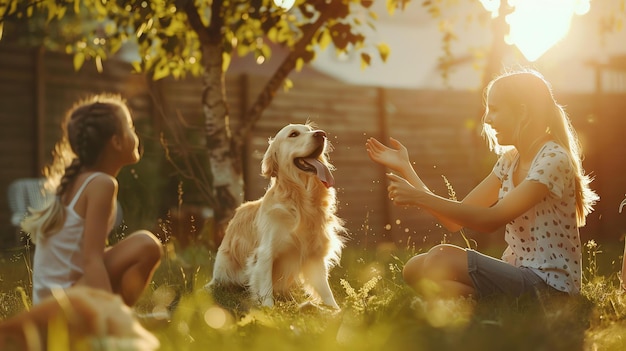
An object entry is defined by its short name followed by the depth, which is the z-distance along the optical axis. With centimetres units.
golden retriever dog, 450
